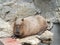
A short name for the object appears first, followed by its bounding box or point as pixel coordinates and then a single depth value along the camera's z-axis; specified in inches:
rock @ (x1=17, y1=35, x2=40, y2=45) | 148.9
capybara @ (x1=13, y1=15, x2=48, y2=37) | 160.4
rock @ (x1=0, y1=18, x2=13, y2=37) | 164.0
